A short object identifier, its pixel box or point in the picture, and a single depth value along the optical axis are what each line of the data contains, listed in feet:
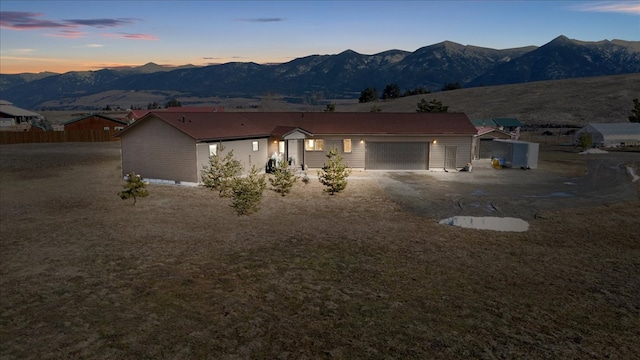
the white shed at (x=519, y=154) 117.70
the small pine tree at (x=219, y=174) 77.15
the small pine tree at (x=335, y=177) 79.15
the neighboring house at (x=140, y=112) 186.15
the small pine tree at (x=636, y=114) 218.18
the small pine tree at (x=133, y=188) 67.31
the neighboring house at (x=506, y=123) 201.46
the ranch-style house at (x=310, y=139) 91.76
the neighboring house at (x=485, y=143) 136.26
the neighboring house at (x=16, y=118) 269.15
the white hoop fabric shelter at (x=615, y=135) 193.47
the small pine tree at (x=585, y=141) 170.36
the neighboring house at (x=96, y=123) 209.87
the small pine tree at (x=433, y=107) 253.65
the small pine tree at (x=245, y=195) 62.23
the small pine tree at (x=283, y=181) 78.33
